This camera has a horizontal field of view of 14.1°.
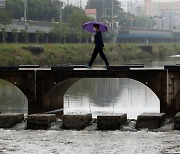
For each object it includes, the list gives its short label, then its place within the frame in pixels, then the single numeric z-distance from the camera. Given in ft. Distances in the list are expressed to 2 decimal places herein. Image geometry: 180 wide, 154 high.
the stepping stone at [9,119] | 93.25
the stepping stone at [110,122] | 88.99
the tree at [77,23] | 427.21
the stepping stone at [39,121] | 90.84
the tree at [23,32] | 358.25
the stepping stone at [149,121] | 89.10
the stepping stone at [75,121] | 90.38
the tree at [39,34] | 374.75
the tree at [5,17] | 330.91
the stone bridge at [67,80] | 104.83
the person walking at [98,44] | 109.60
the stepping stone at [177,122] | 87.51
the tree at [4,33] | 329.93
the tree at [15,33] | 348.18
